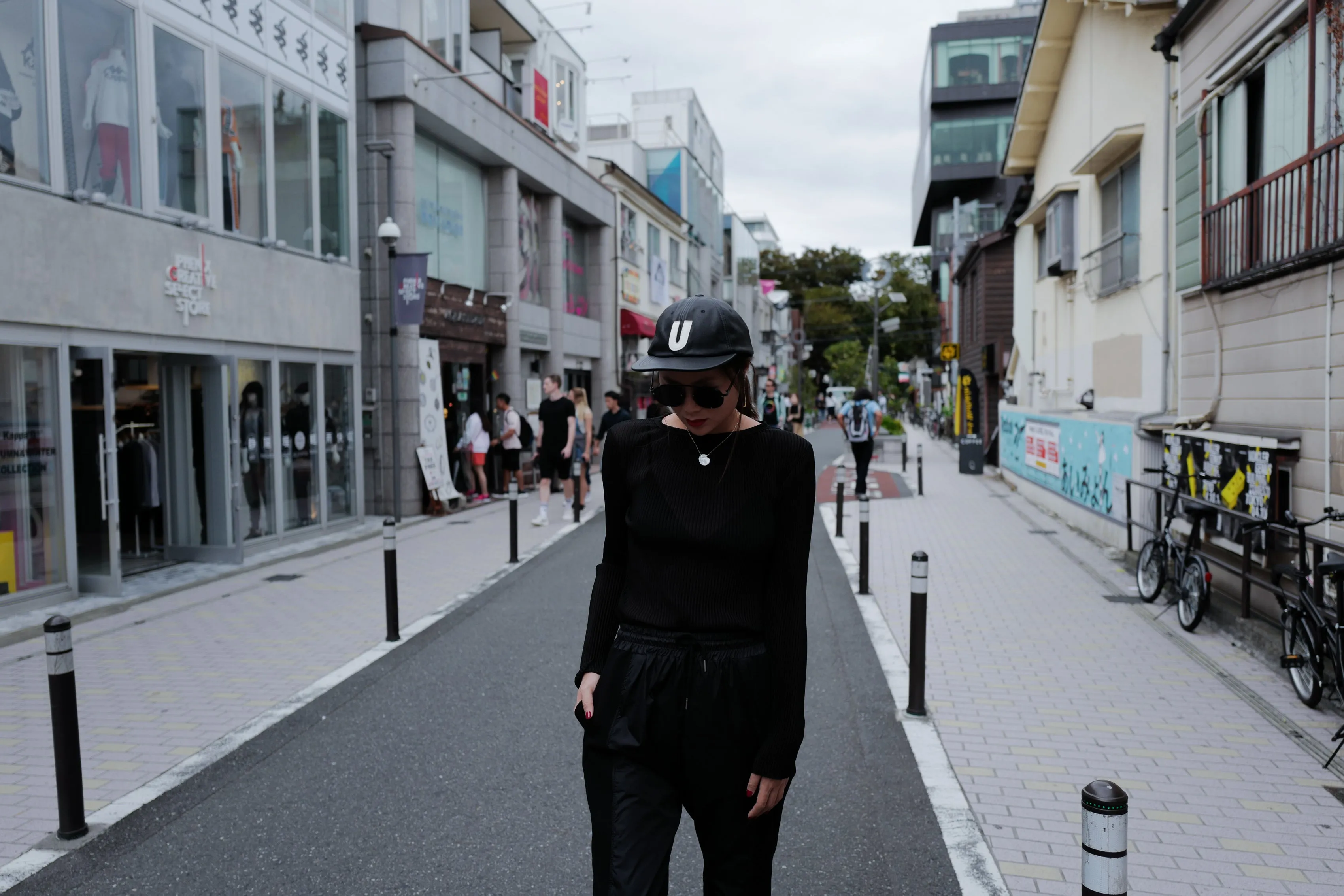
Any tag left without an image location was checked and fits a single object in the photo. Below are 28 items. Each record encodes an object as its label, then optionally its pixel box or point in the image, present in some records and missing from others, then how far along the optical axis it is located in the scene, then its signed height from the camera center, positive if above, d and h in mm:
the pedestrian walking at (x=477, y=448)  18438 -850
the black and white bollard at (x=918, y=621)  6074 -1294
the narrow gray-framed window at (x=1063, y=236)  16500 +2429
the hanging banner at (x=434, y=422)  17156 -360
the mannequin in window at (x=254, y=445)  12805 -529
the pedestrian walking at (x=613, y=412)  14672 -206
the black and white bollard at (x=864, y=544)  9852 -1399
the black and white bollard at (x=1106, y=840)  2414 -1014
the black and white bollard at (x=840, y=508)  13984 -1480
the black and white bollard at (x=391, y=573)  8031 -1301
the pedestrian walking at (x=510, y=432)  18172 -575
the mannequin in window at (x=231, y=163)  12281 +2765
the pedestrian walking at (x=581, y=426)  16172 -456
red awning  31297 +2129
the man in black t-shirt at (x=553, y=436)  14680 -522
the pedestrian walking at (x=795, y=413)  20312 -343
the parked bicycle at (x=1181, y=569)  8164 -1460
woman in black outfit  2576 -595
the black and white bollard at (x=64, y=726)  4504 -1359
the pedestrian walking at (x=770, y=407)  18859 -243
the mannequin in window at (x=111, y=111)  10000 +2763
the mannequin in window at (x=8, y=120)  8914 +2367
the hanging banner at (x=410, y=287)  15578 +1627
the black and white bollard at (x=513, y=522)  11609 -1342
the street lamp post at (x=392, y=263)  15359 +2012
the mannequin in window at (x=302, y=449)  13945 -627
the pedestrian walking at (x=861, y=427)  17578 -552
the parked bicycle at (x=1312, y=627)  5840 -1355
